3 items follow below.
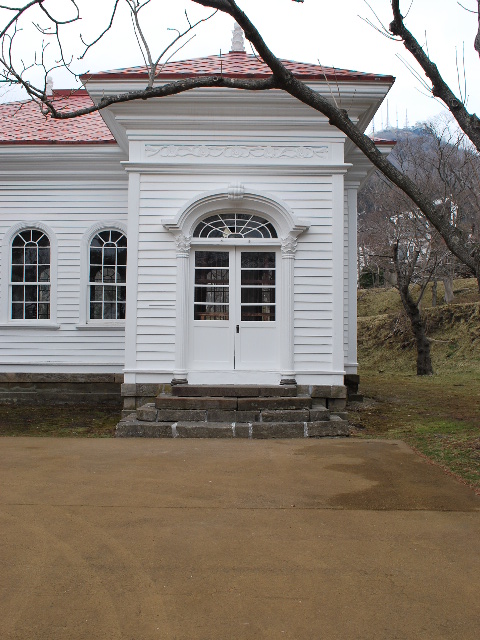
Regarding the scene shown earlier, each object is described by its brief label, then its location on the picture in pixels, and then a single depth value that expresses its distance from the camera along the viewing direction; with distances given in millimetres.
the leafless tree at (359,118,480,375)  16609
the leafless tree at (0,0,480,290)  6137
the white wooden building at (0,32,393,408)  9461
